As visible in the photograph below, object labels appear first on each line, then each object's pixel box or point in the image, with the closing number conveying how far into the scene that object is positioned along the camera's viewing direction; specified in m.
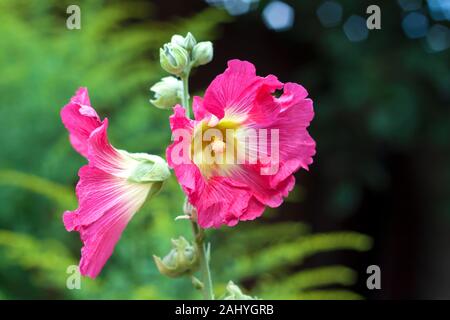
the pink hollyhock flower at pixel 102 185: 0.54
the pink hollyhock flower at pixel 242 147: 0.52
